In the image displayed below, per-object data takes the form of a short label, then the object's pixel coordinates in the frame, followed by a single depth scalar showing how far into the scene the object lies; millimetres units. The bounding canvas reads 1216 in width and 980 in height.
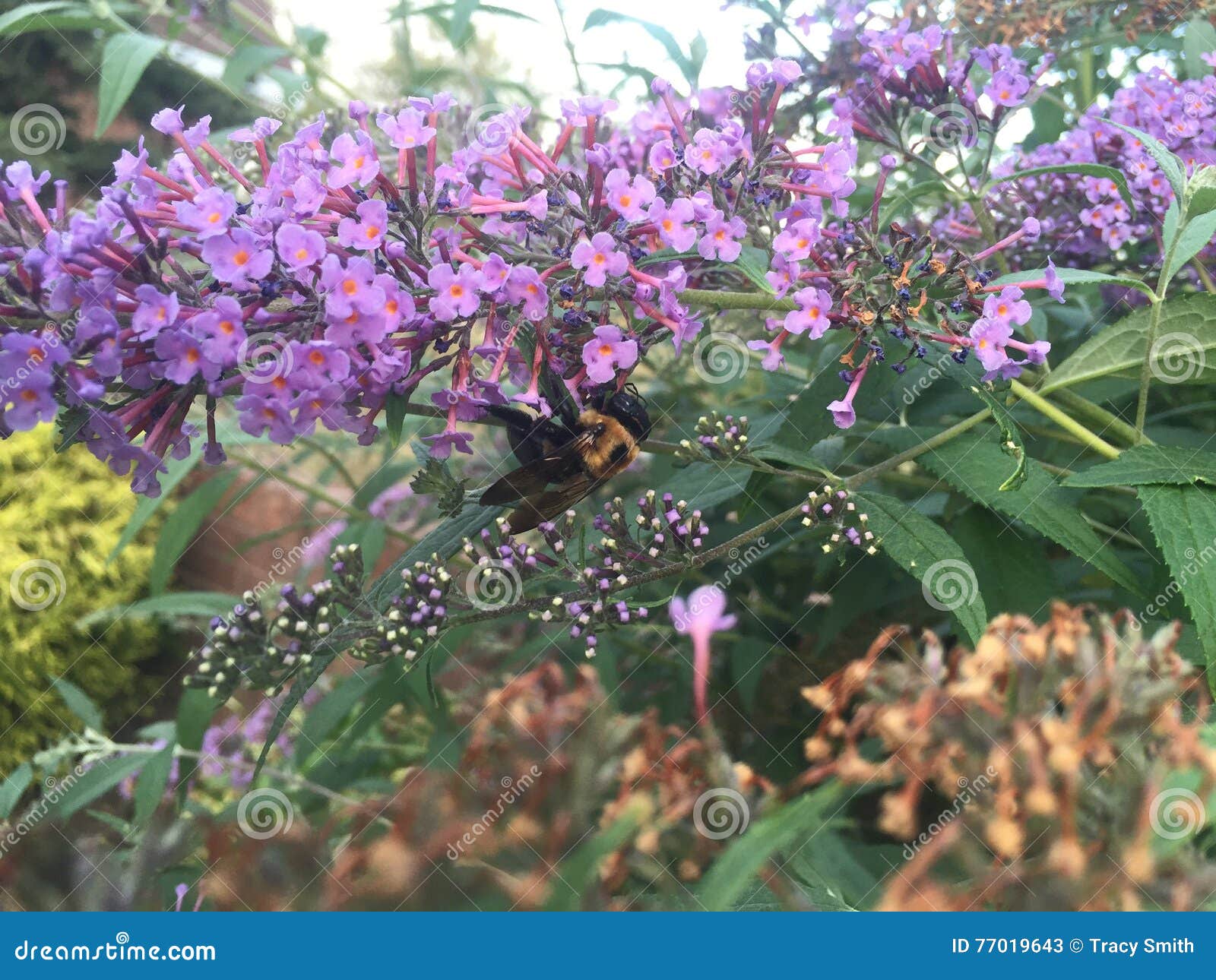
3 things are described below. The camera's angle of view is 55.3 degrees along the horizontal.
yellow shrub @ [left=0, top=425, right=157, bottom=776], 2599
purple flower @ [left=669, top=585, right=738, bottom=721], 159
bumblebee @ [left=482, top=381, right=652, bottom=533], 148
